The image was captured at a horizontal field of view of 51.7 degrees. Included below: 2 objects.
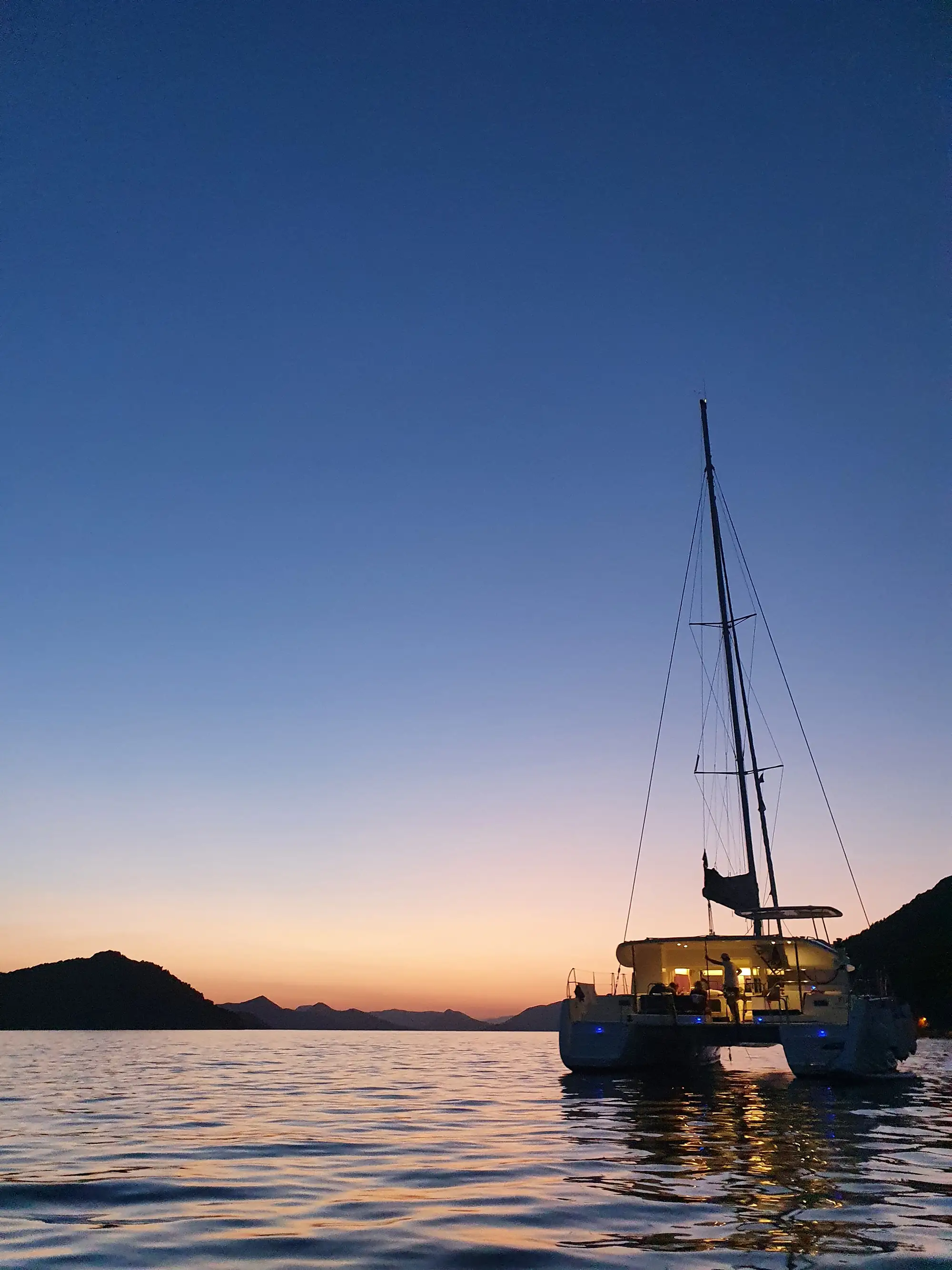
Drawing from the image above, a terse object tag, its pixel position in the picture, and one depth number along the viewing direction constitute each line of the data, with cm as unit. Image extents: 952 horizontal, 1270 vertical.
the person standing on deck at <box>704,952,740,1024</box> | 2756
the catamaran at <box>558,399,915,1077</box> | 2631
